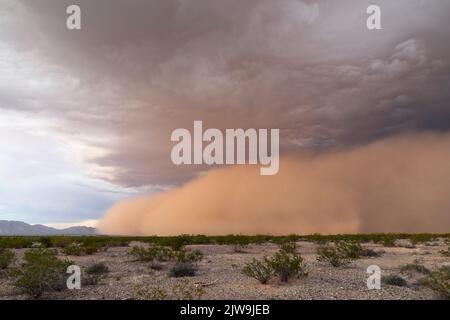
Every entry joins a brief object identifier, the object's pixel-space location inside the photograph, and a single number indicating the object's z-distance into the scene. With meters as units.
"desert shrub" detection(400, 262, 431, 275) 21.32
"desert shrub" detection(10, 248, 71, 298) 16.19
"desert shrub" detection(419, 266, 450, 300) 15.16
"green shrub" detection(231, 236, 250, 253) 42.33
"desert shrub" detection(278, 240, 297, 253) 37.94
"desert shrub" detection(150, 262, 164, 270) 24.21
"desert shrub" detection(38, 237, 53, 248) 51.03
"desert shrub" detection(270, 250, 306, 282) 18.23
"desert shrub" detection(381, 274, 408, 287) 17.69
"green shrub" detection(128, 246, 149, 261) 28.36
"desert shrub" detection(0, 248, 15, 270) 23.88
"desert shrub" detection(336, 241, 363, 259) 28.95
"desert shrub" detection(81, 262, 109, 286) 18.22
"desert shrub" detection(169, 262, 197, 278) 20.83
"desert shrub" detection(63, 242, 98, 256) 34.69
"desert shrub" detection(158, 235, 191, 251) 44.92
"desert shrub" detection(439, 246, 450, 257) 33.19
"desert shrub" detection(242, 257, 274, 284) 17.97
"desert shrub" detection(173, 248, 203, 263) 26.16
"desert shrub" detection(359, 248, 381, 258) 32.59
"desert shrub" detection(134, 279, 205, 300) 14.33
